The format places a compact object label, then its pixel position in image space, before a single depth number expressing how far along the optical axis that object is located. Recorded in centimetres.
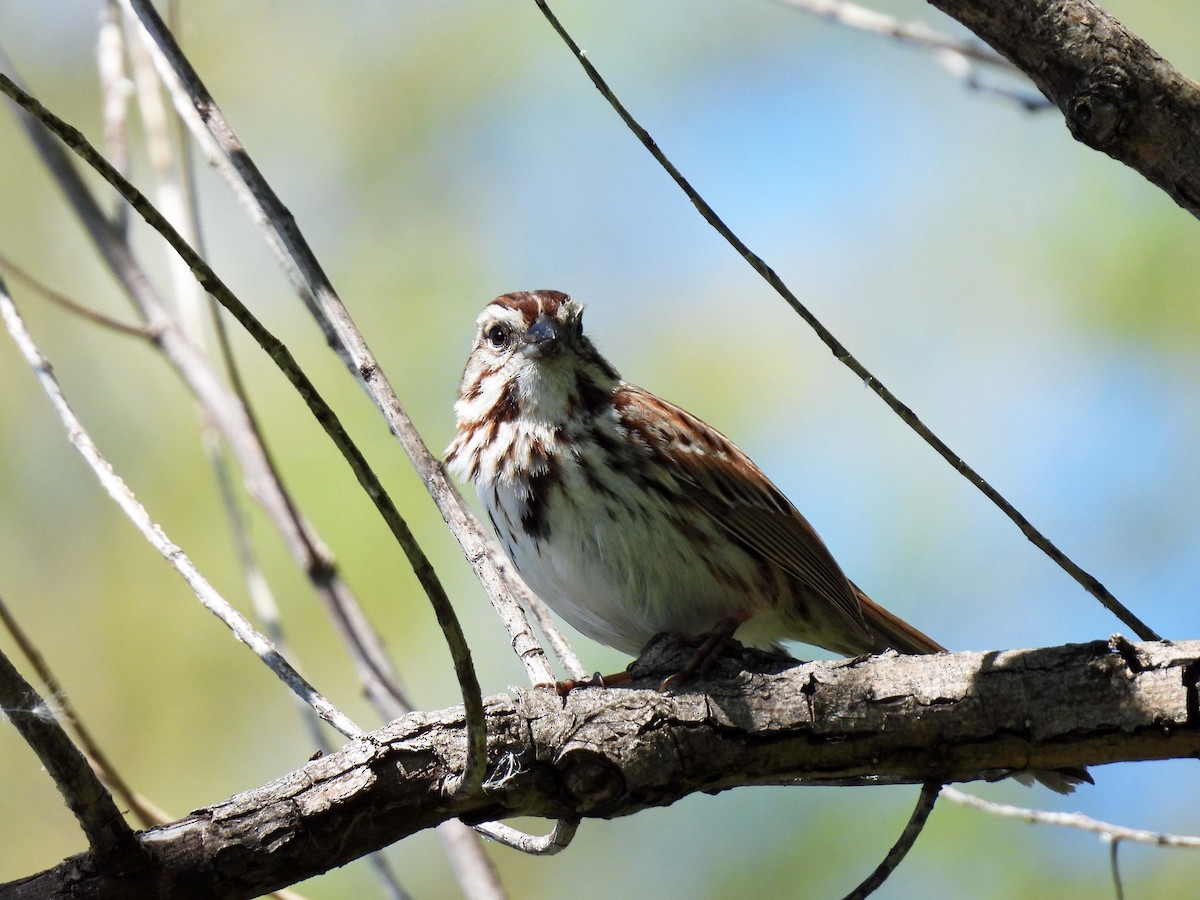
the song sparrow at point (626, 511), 802
